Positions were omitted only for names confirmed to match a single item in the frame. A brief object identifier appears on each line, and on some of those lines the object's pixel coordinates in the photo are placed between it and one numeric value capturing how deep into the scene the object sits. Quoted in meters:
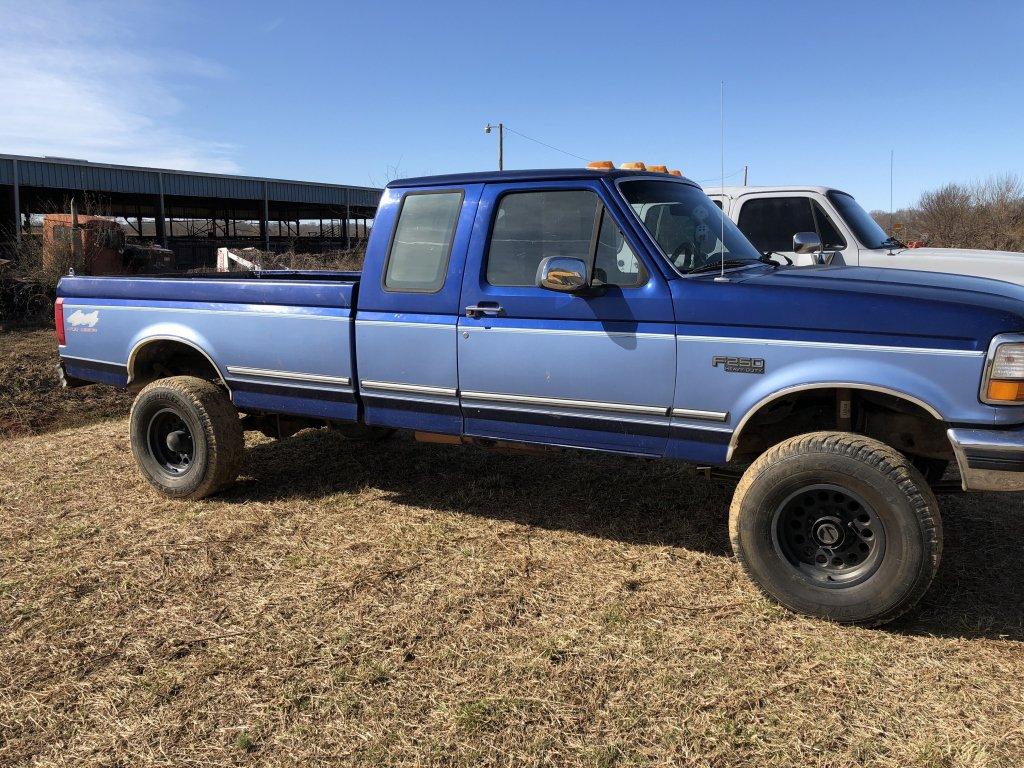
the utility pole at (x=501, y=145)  27.95
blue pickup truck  3.21
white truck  6.36
